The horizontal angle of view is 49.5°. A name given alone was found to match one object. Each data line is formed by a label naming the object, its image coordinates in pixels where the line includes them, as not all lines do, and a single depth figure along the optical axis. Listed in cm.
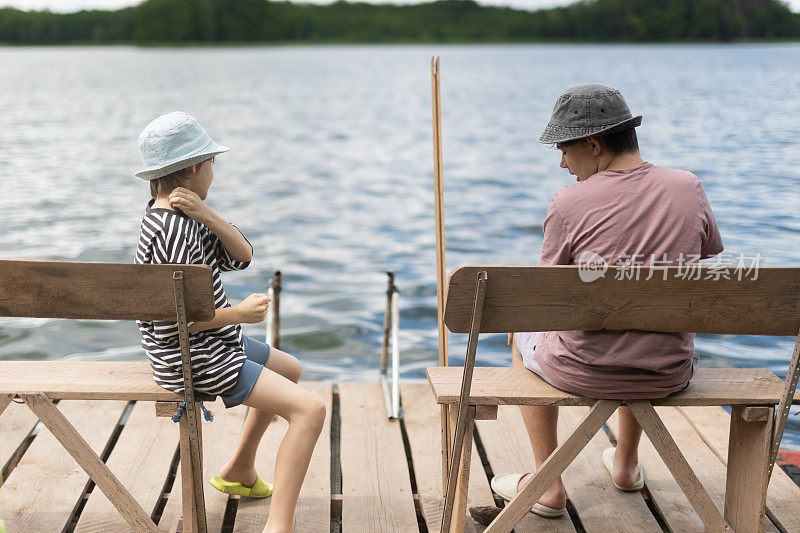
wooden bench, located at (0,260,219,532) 233
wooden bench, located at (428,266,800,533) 238
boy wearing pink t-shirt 246
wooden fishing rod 279
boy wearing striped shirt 246
